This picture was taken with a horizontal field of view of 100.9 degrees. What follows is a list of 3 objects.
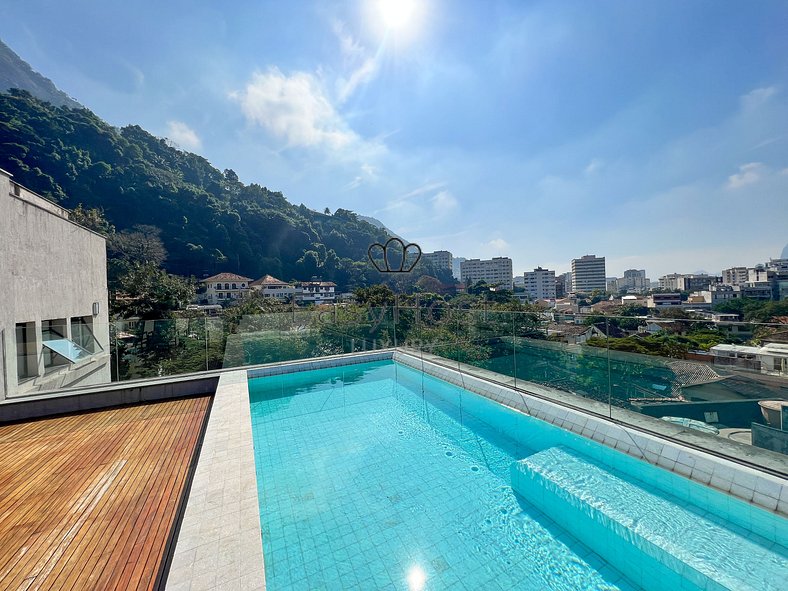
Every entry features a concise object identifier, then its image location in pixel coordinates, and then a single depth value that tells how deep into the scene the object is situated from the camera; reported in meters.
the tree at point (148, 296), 14.00
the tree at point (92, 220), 25.09
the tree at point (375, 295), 18.83
